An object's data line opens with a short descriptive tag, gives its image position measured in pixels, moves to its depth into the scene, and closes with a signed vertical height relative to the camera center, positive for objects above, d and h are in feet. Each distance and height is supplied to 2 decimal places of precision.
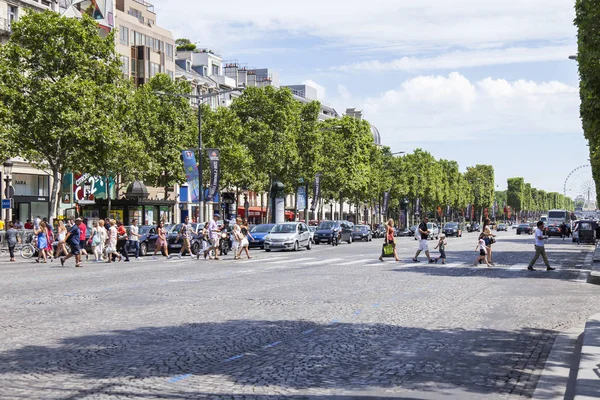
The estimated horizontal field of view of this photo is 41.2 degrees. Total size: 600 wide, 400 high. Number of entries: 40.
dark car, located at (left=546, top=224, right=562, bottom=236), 274.46 -3.00
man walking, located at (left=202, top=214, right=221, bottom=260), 109.70 -2.34
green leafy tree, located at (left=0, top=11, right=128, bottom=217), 138.62 +23.11
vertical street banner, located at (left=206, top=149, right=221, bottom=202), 150.74 +9.15
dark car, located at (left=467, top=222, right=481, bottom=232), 404.63 -3.53
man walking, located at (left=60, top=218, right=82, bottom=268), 92.79 -2.53
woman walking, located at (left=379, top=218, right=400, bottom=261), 102.86 -2.15
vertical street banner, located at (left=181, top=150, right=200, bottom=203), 150.41 +9.97
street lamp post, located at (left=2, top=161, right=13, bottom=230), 142.69 +8.66
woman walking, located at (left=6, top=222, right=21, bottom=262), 111.24 -2.66
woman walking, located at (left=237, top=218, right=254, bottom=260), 108.78 -3.26
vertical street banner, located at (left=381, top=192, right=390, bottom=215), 311.88 +7.71
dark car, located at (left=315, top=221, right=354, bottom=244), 174.91 -2.53
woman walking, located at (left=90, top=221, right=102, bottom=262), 107.52 -3.04
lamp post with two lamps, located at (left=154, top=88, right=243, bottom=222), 152.76 +9.37
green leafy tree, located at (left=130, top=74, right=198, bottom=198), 189.85 +22.45
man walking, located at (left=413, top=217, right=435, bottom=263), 101.91 -1.95
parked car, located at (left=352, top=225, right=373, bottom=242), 219.20 -3.41
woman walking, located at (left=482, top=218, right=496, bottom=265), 95.51 -2.14
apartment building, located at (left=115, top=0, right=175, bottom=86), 239.30 +54.68
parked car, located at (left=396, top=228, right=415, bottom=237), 293.16 -4.21
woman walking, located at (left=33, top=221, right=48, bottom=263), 107.76 -2.57
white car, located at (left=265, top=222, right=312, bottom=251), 136.56 -2.88
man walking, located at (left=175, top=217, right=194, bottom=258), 116.16 -2.35
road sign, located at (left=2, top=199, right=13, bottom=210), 141.90 +2.71
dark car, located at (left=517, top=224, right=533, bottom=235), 333.01 -2.85
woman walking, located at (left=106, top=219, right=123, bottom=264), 102.94 -2.78
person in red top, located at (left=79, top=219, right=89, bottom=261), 108.77 -1.95
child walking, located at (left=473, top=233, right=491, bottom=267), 94.48 -3.56
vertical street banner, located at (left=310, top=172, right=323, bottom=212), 220.84 +8.87
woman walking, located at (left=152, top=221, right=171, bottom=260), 113.37 -2.91
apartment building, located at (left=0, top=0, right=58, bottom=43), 176.65 +47.54
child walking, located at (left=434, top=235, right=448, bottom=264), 98.73 -3.31
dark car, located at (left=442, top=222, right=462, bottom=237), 275.63 -3.12
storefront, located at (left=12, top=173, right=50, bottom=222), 185.68 +5.53
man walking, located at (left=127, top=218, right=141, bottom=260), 111.05 -2.50
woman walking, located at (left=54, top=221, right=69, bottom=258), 99.91 -2.00
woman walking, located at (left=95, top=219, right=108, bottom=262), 107.22 -2.52
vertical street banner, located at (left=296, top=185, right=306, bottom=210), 225.15 +6.03
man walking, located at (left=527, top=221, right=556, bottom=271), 87.45 -2.62
